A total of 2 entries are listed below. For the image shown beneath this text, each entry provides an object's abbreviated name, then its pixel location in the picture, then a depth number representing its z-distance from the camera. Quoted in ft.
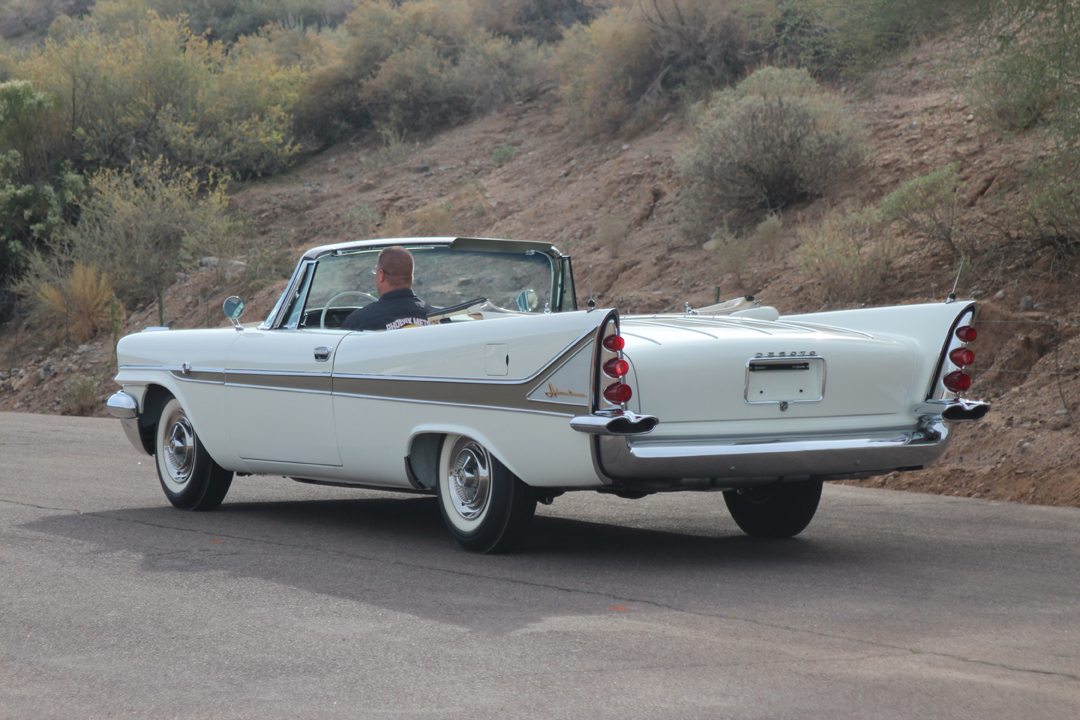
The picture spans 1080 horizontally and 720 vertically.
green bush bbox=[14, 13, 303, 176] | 102.78
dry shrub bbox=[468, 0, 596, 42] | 117.50
